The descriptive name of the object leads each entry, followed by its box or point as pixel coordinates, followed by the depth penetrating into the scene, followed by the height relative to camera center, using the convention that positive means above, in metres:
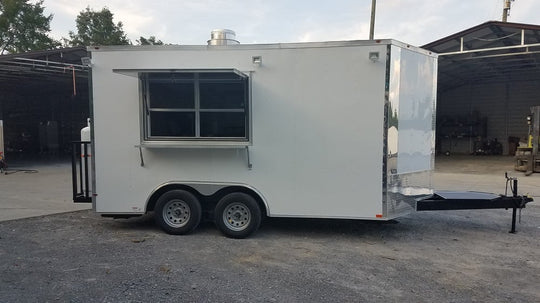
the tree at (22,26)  31.50 +8.53
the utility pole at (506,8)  31.44 +9.77
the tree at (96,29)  38.66 +9.96
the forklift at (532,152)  14.80 -0.81
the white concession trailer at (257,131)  5.66 -0.02
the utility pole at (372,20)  16.18 +4.50
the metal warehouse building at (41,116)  22.72 +0.88
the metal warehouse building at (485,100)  20.33 +1.97
